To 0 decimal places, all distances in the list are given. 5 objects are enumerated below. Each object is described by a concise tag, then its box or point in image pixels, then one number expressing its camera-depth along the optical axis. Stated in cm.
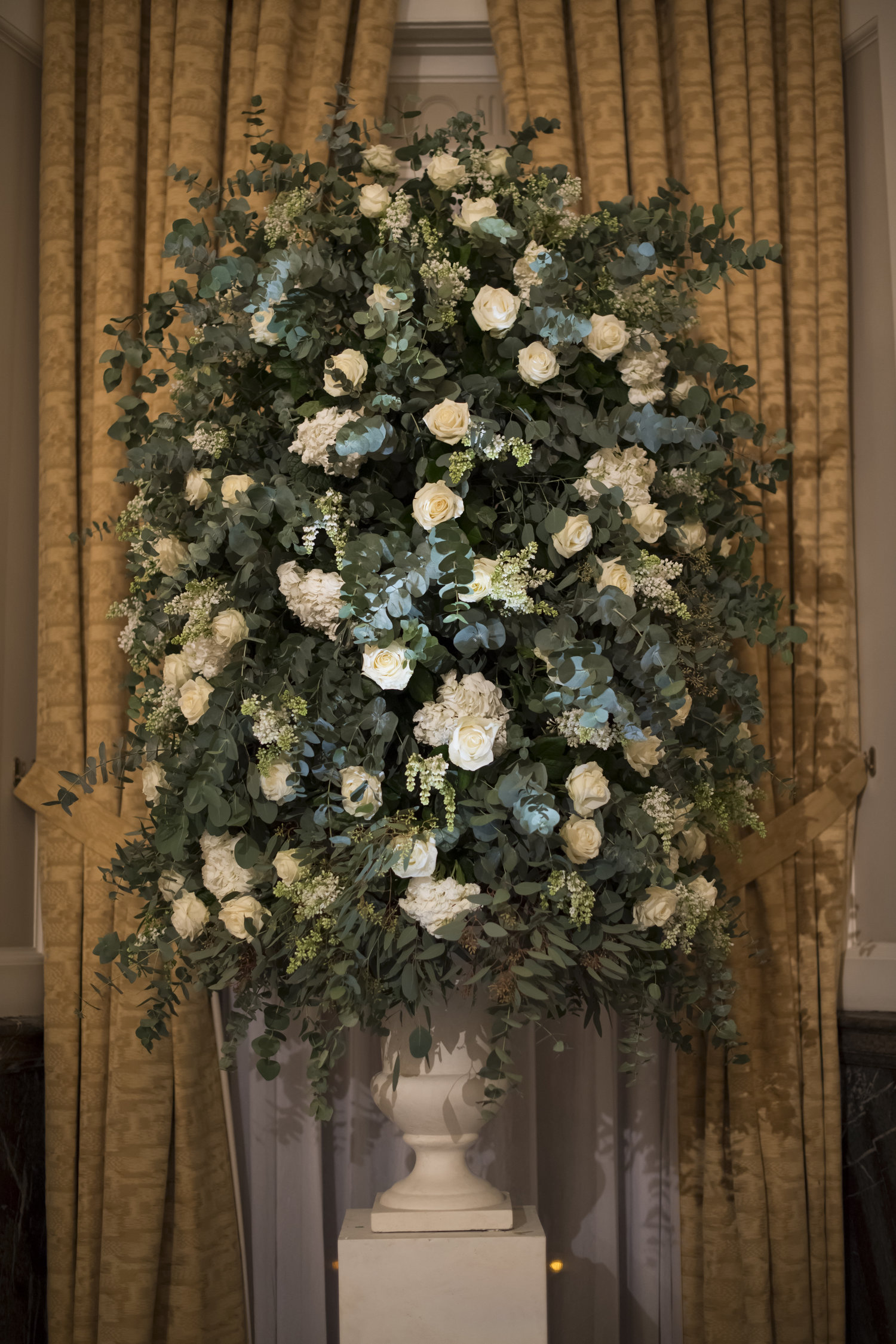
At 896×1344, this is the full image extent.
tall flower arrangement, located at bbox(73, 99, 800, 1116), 159
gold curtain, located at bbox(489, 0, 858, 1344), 229
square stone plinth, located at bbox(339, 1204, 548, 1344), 170
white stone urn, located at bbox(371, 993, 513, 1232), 178
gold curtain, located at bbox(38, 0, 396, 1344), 227
